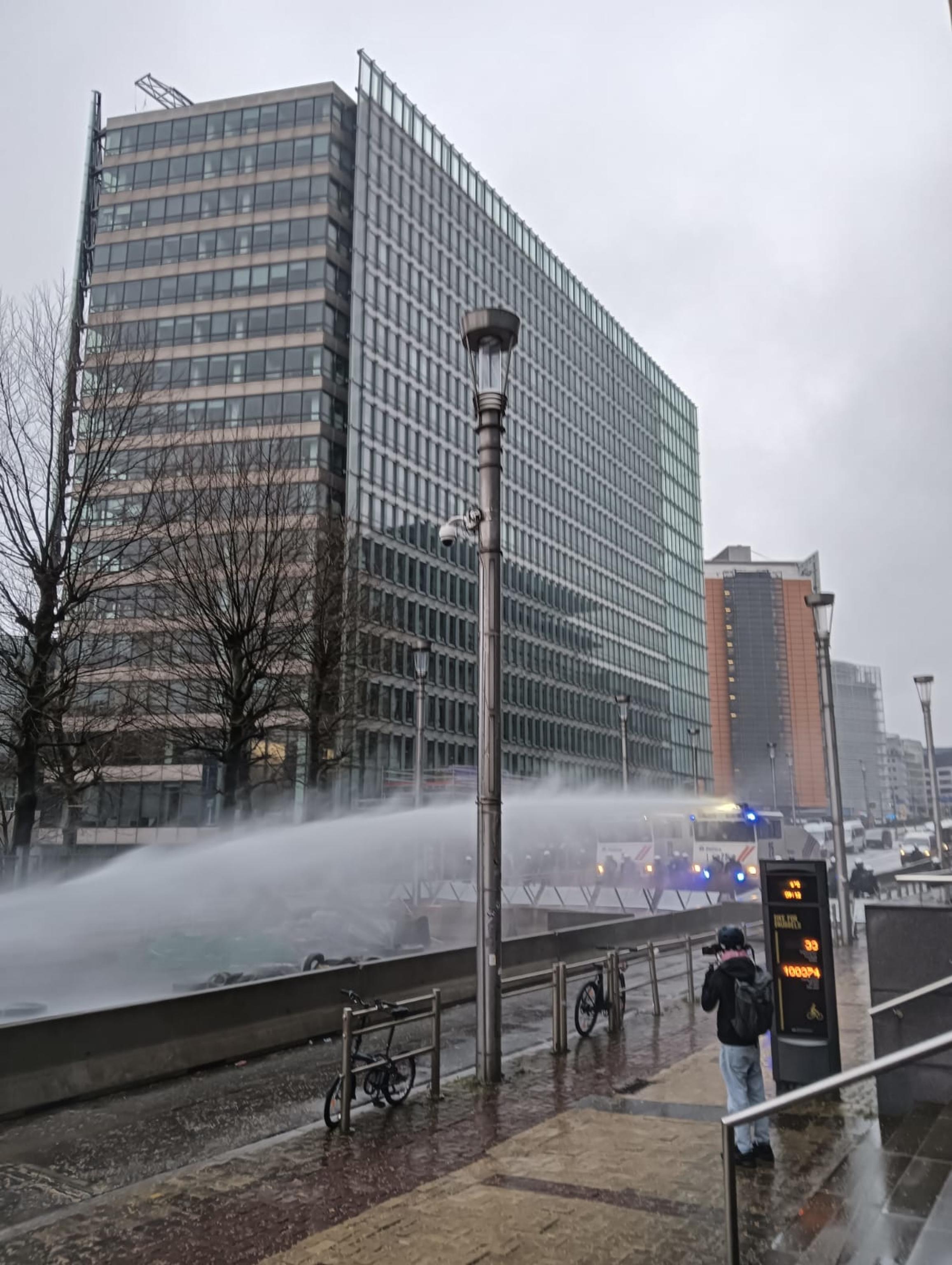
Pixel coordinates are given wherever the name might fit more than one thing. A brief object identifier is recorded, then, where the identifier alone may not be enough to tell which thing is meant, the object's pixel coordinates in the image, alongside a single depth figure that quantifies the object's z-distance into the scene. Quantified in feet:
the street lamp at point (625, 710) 131.54
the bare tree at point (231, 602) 77.30
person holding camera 25.61
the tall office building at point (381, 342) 208.74
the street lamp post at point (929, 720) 107.96
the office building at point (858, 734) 643.86
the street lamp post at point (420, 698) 91.40
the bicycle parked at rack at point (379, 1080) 28.62
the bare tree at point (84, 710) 62.28
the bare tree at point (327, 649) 87.35
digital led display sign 31.89
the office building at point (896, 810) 501.56
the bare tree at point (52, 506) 59.57
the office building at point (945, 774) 549.13
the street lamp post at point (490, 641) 34.76
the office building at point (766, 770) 629.51
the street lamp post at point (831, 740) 74.49
